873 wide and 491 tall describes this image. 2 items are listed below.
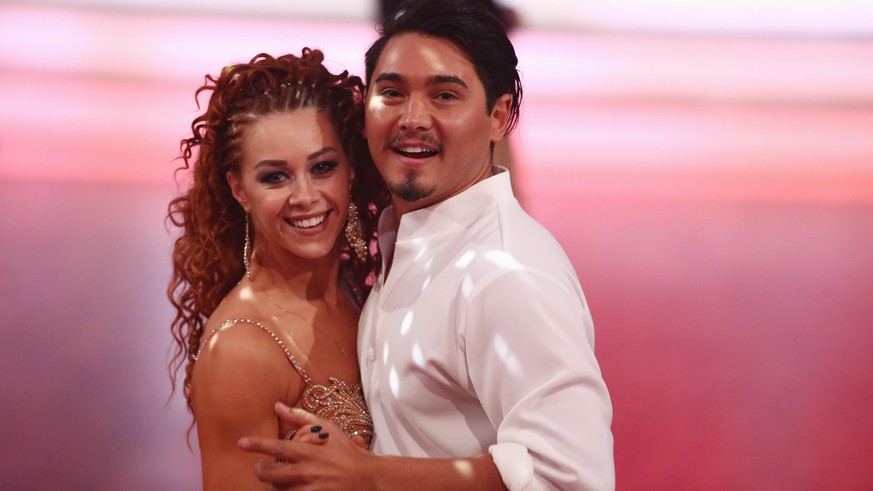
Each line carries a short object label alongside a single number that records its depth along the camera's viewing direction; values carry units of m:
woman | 4.83
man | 4.63
